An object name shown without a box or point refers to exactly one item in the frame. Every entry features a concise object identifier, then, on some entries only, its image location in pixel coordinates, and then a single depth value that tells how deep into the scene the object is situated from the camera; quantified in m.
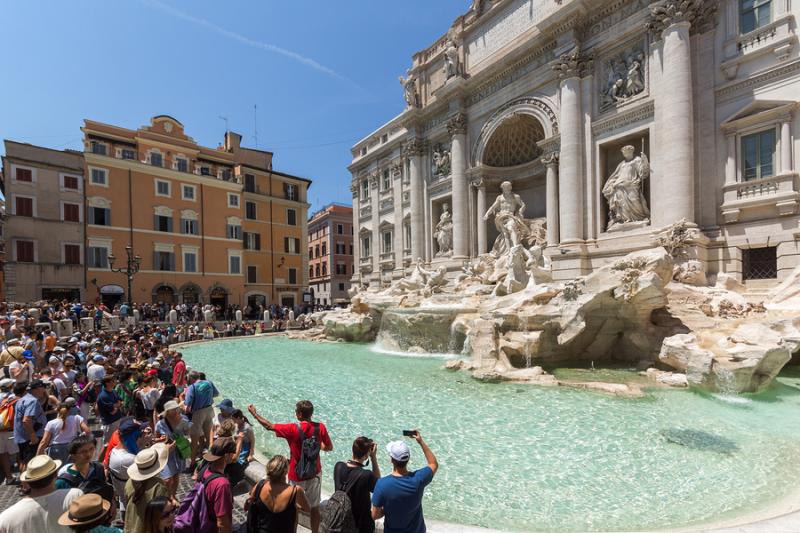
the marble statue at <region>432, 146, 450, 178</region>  24.16
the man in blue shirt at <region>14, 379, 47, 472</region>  4.46
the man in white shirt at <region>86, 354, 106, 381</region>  6.43
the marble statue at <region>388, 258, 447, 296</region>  18.02
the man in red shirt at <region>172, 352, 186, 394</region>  7.54
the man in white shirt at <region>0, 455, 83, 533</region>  2.24
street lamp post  19.66
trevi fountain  4.74
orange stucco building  27.34
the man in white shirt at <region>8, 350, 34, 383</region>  6.11
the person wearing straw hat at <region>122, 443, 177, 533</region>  2.63
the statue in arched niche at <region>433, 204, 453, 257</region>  24.05
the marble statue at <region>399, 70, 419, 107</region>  26.36
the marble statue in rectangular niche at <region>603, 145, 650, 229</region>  14.81
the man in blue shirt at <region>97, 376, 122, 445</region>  5.28
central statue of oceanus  18.64
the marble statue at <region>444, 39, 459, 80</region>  22.39
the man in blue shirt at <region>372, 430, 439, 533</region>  2.65
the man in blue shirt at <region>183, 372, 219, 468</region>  5.19
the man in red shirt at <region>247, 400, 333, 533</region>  3.46
